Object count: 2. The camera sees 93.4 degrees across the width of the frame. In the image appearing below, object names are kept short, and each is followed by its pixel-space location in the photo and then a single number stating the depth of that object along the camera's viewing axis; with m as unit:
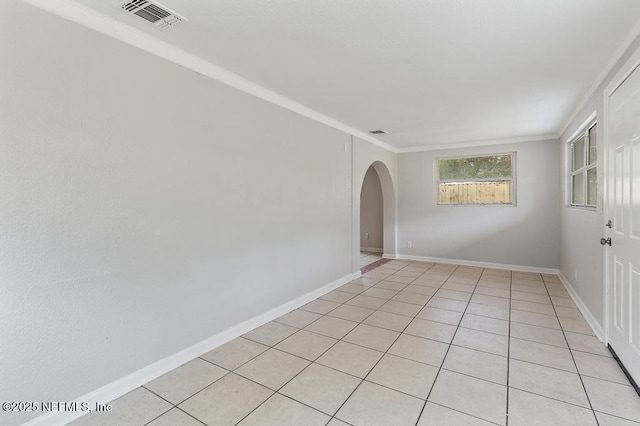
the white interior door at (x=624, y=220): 1.95
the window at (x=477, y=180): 5.37
